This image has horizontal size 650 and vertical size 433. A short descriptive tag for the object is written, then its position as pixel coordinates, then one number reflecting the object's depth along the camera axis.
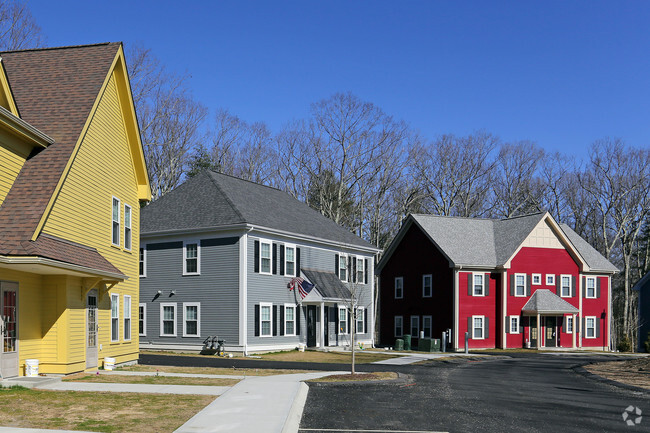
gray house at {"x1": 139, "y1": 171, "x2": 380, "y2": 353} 34.53
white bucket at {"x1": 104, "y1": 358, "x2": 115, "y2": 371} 21.41
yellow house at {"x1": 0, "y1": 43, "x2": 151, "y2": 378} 16.84
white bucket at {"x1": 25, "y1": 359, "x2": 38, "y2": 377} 17.30
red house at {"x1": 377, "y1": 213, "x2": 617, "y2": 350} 46.75
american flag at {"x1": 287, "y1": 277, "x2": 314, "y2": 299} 37.88
